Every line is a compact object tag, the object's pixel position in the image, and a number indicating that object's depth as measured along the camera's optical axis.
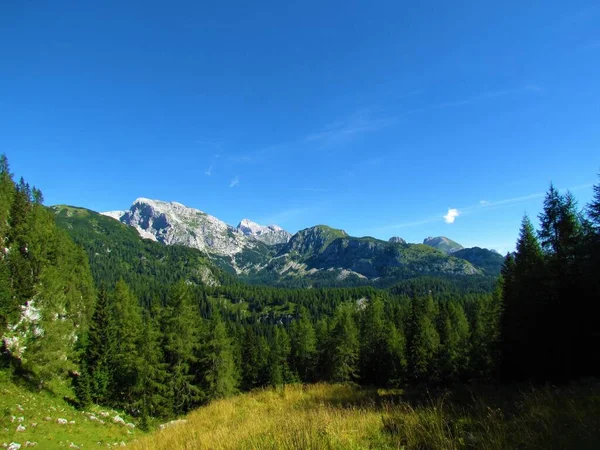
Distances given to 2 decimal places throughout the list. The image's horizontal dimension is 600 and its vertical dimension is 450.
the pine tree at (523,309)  26.58
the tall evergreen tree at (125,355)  40.72
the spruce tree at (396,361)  56.47
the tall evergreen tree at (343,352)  54.88
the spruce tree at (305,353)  70.50
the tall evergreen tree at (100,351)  39.69
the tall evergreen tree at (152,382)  36.41
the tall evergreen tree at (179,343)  37.88
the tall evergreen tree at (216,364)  44.16
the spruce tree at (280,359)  65.44
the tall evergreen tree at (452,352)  53.84
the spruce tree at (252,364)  72.07
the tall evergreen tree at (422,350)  55.16
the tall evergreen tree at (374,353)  57.82
